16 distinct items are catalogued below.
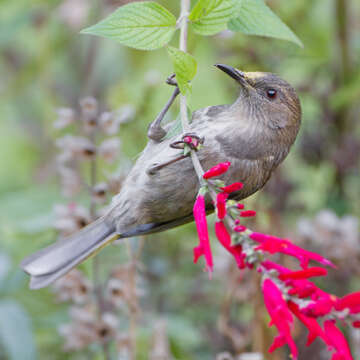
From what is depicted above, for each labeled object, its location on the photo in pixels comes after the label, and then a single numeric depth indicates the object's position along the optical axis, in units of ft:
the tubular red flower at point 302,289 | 7.58
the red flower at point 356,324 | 7.58
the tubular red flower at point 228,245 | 7.61
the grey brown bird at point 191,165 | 8.06
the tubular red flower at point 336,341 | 7.60
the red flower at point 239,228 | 7.61
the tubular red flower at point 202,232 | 7.67
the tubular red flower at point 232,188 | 7.66
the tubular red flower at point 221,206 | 7.62
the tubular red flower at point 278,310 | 7.58
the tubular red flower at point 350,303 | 7.59
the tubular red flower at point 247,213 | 7.63
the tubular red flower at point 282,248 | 7.61
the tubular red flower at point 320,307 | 7.56
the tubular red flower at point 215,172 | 7.68
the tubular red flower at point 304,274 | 7.59
